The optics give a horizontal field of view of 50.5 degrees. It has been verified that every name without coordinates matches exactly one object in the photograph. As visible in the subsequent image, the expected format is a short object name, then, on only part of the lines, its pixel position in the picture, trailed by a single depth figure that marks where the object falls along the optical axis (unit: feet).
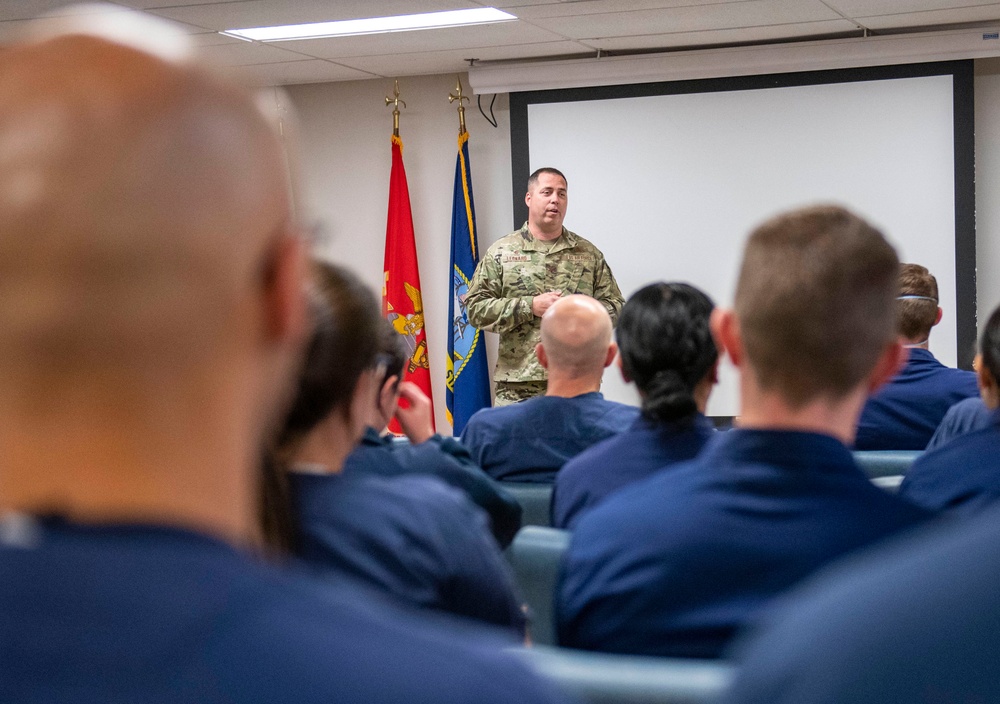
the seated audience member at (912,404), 10.22
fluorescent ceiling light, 16.55
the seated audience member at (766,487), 4.16
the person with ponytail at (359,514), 4.45
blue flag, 21.53
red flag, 22.16
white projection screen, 19.24
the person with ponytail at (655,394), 6.82
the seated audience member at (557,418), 8.84
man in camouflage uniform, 17.79
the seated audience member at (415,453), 6.86
